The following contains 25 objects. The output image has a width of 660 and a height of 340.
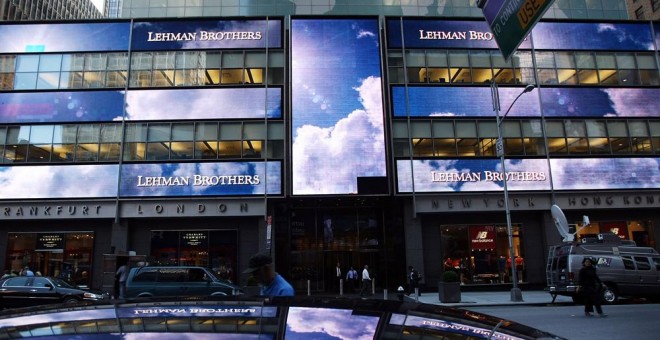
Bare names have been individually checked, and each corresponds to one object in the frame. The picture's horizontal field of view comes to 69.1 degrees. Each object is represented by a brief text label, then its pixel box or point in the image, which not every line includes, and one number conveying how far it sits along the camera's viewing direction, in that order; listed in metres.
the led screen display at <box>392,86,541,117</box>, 27.69
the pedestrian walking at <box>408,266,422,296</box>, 23.64
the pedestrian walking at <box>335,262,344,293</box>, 27.40
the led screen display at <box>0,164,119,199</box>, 26.23
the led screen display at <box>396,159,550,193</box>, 26.62
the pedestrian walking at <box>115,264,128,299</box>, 17.83
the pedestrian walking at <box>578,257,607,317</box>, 13.91
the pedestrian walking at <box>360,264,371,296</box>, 25.05
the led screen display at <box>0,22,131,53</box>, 28.38
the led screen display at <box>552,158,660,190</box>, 27.23
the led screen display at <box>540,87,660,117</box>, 28.30
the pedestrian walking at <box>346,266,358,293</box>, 26.50
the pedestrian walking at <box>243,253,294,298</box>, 5.70
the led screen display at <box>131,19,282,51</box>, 28.45
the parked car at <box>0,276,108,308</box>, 17.80
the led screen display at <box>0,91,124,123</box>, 27.34
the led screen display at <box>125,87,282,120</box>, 27.23
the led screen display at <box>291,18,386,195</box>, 26.44
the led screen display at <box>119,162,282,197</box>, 26.27
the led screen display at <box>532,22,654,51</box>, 29.47
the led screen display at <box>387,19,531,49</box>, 28.80
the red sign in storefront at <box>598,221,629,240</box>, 27.84
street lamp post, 21.44
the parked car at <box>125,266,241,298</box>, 17.81
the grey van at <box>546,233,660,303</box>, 18.97
